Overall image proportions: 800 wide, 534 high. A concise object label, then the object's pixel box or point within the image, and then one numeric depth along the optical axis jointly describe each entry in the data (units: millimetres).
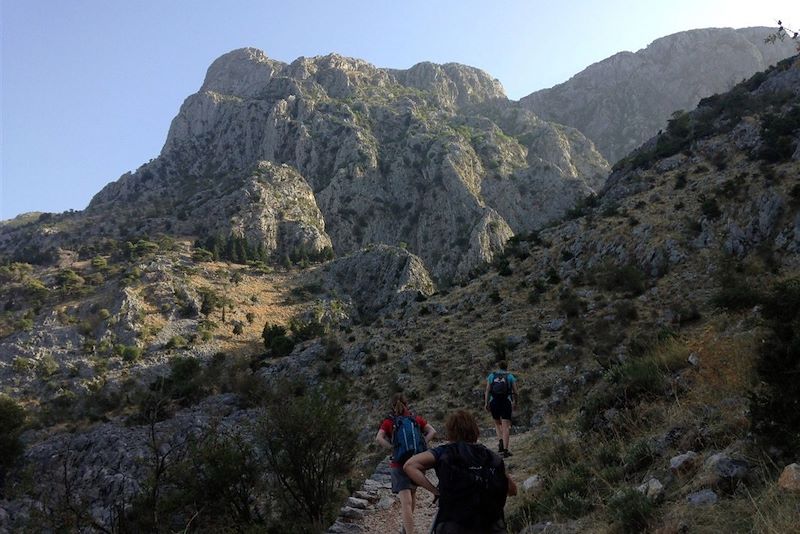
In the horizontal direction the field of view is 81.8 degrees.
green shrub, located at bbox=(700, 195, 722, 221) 28781
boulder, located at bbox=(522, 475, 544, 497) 7909
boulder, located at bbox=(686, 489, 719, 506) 4820
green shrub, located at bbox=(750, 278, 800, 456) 4969
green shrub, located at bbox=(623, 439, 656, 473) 6625
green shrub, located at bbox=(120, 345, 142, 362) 49250
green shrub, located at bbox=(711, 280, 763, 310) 17795
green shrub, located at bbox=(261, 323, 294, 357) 40688
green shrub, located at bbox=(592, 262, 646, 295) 26891
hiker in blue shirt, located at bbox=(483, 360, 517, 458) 11672
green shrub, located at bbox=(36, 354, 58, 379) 47500
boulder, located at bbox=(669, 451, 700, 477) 5715
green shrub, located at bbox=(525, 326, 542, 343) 25670
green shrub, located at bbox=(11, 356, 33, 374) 47688
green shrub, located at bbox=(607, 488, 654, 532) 5023
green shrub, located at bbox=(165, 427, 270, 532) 12172
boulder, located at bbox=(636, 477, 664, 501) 5387
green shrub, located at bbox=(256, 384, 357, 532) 11609
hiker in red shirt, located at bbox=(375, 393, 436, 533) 7086
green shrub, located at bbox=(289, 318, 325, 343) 45703
